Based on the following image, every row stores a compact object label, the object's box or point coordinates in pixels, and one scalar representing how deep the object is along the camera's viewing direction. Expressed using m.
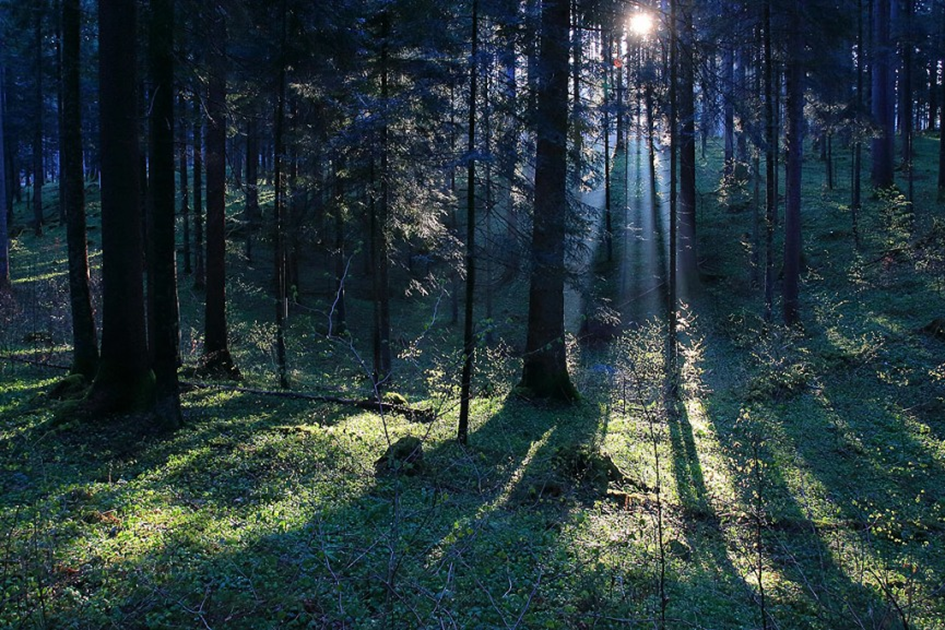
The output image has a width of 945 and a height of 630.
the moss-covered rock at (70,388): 9.85
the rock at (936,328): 14.27
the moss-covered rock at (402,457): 7.98
